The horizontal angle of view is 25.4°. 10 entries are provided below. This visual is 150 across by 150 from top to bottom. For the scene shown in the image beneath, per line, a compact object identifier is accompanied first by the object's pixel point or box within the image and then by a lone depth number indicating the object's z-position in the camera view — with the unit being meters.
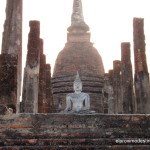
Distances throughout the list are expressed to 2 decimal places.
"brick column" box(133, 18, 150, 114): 10.38
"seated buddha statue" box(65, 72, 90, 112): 9.27
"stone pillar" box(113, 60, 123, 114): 14.47
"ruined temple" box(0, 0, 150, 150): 5.61
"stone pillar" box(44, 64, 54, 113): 12.10
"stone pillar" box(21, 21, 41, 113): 9.41
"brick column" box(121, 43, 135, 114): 11.47
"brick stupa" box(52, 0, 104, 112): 17.50
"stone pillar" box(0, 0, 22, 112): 7.81
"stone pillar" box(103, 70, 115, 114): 14.82
